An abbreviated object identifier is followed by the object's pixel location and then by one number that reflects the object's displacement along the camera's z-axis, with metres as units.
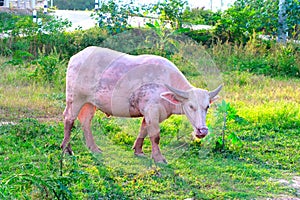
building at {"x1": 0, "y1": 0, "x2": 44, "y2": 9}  21.39
